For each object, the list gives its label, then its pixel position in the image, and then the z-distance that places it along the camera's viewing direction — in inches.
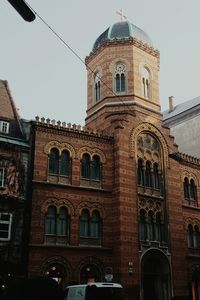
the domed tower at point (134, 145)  1038.1
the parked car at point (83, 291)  659.9
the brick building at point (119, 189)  981.2
